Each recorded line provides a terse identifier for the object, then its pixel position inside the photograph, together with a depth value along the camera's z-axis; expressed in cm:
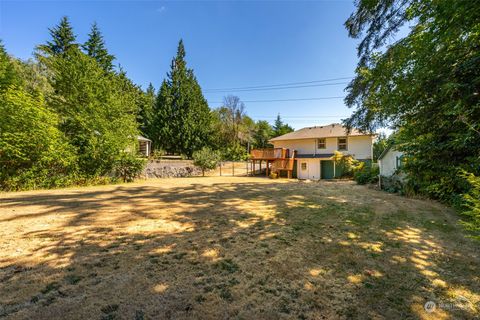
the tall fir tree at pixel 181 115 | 2683
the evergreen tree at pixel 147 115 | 2875
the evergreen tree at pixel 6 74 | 1073
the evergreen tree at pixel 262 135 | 3625
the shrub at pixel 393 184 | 939
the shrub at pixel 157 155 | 1948
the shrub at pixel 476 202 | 209
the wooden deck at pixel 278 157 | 2003
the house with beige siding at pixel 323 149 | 1888
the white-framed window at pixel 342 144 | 1950
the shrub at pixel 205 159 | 1995
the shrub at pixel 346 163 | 1757
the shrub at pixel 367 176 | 1327
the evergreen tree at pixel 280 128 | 3719
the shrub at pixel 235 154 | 3064
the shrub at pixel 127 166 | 1339
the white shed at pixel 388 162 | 1096
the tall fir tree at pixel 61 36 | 2422
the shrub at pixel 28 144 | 923
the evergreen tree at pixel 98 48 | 2608
